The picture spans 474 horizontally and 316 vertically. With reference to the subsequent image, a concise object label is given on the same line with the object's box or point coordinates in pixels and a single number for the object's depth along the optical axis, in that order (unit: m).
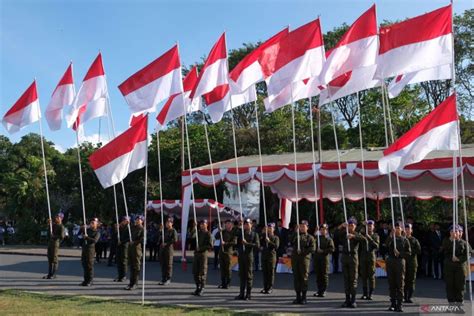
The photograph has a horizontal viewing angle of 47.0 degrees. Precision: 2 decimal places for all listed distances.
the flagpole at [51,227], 14.80
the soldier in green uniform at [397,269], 10.43
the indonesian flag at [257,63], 12.62
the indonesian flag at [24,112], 14.05
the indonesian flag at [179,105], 13.46
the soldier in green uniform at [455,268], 10.23
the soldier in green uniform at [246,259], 11.86
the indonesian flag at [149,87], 12.14
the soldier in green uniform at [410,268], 11.20
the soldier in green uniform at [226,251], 12.94
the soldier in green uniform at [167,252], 14.40
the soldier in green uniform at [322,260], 12.38
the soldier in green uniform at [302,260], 11.45
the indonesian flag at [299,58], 11.96
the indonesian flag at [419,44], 9.93
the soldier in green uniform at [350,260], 10.96
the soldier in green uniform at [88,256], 13.70
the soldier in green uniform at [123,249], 14.47
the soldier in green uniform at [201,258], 12.45
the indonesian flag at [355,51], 11.38
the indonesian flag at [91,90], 13.32
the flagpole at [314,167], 16.61
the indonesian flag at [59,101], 13.96
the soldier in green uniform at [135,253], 13.24
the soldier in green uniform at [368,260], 11.61
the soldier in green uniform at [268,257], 12.77
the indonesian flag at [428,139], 9.63
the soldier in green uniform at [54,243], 14.75
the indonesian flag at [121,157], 11.40
